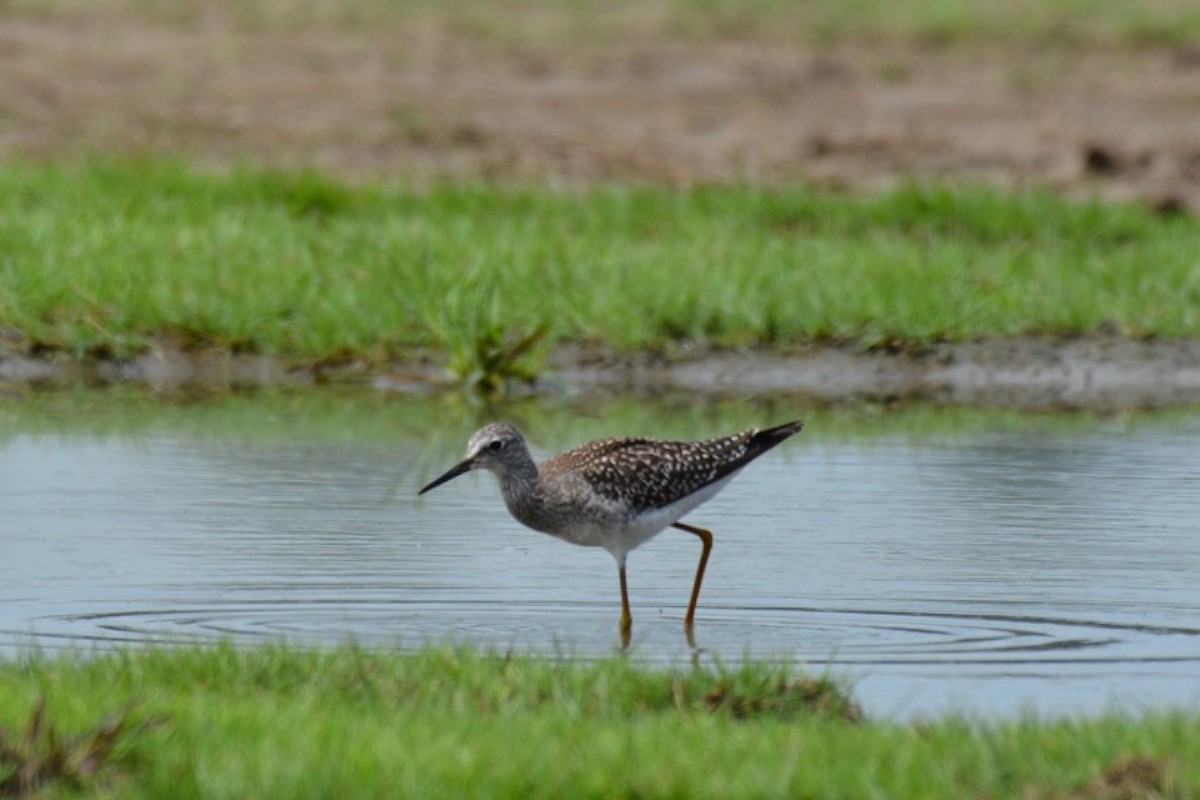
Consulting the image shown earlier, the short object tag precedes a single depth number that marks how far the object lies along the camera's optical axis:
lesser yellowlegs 16.34
